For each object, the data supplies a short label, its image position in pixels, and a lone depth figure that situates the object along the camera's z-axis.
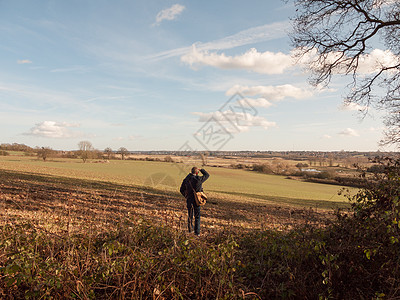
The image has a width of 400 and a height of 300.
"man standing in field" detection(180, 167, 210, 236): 8.53
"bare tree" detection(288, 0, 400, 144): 11.92
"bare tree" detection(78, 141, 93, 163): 74.86
